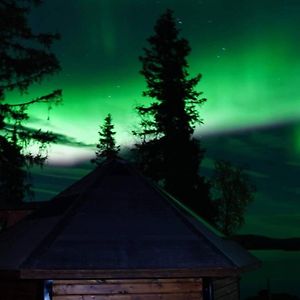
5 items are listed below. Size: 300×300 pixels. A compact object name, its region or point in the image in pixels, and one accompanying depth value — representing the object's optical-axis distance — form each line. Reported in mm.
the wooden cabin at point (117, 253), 9828
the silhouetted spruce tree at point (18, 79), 20281
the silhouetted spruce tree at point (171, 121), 27188
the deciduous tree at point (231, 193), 41219
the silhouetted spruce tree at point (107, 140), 46000
